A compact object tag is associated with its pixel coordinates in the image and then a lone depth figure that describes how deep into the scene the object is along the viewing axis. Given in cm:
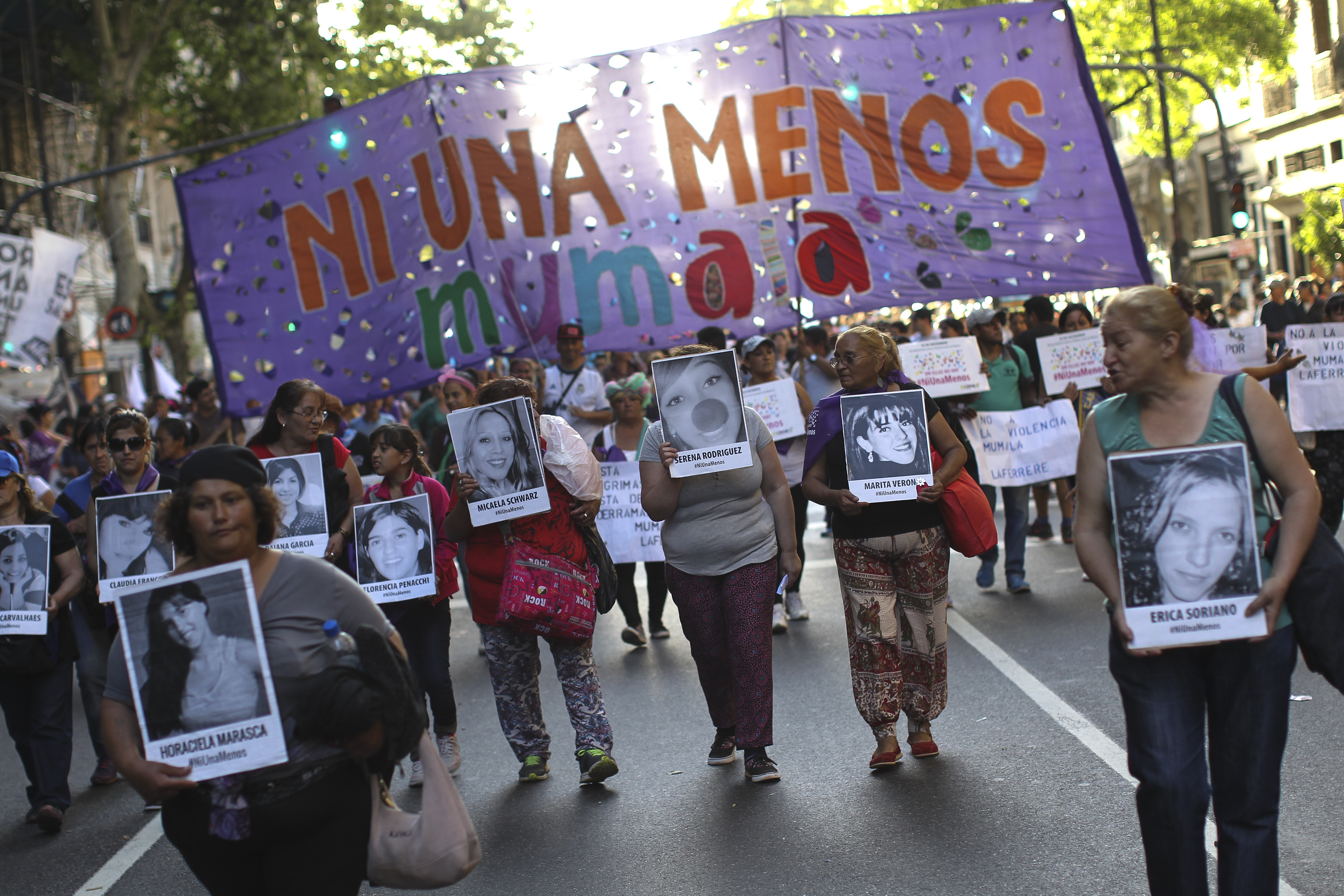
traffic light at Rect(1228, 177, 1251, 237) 2350
